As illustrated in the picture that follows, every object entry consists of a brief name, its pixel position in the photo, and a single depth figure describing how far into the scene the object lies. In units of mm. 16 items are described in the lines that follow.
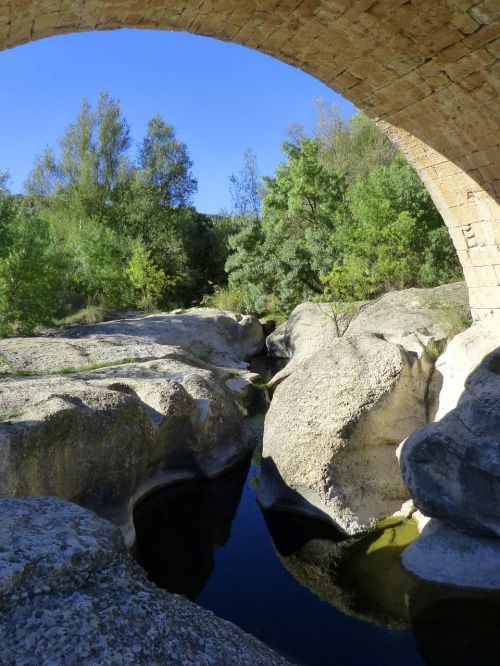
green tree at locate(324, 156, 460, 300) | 14523
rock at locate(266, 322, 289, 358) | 15219
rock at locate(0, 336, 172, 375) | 8820
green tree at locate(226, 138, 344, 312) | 17250
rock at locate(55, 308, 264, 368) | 12938
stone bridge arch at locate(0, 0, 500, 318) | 4117
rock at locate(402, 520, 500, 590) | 4723
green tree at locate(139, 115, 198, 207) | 27500
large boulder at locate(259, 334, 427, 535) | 6188
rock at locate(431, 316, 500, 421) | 6207
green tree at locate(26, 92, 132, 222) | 27859
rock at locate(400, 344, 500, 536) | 4914
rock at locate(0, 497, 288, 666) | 2344
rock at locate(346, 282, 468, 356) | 7777
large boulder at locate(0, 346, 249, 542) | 5152
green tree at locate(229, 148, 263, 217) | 31844
